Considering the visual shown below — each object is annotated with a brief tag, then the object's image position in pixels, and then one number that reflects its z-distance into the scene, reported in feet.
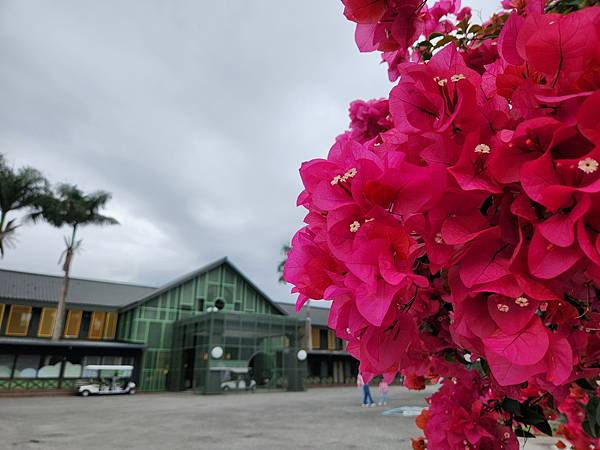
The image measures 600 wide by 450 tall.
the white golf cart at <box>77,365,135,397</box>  78.64
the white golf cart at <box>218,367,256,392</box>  82.02
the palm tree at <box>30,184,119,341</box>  90.74
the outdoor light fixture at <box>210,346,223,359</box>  76.95
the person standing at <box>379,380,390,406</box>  56.68
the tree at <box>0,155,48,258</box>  85.66
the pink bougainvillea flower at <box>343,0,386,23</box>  2.93
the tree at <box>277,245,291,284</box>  120.88
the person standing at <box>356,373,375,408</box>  55.45
